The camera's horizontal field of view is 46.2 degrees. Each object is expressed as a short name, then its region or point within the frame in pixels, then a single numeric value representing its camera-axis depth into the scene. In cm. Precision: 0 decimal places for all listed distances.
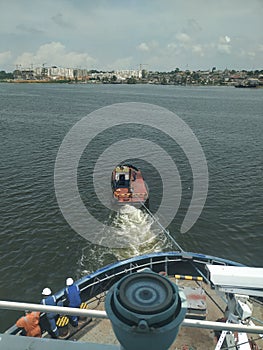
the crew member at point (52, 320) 949
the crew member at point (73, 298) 992
